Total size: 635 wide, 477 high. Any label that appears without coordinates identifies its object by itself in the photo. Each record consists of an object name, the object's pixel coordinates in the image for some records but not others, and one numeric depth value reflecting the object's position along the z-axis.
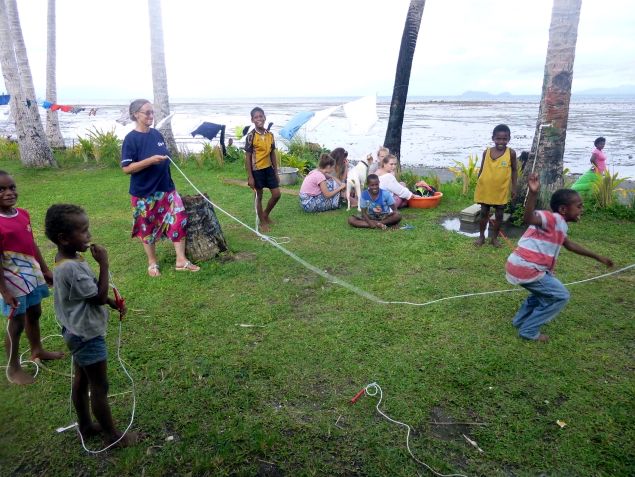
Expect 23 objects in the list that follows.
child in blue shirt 7.34
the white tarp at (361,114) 11.13
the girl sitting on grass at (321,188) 8.20
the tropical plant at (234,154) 13.75
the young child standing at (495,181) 6.16
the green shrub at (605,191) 7.68
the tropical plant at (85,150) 14.02
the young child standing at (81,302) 2.50
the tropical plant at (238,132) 15.50
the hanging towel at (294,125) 12.78
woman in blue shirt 4.96
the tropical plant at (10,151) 14.41
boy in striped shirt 3.68
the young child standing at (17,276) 3.14
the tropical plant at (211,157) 13.09
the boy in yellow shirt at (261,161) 6.89
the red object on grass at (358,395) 3.25
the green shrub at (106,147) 13.80
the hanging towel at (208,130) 14.68
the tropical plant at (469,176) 9.42
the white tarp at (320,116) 12.41
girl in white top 8.23
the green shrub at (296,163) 12.41
